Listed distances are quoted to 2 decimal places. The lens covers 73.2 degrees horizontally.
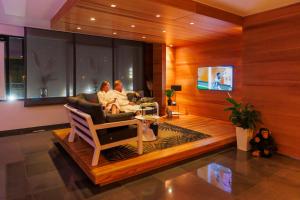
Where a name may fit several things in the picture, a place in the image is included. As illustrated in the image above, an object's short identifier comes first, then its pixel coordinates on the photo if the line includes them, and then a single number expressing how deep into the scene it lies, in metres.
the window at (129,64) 6.70
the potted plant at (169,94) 6.42
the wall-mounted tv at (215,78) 5.44
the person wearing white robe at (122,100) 4.70
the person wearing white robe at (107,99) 4.18
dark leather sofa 2.90
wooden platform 2.71
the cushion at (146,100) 5.35
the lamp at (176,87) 6.49
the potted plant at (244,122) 3.94
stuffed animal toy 3.72
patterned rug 3.21
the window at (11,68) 5.07
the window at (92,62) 6.00
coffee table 3.88
